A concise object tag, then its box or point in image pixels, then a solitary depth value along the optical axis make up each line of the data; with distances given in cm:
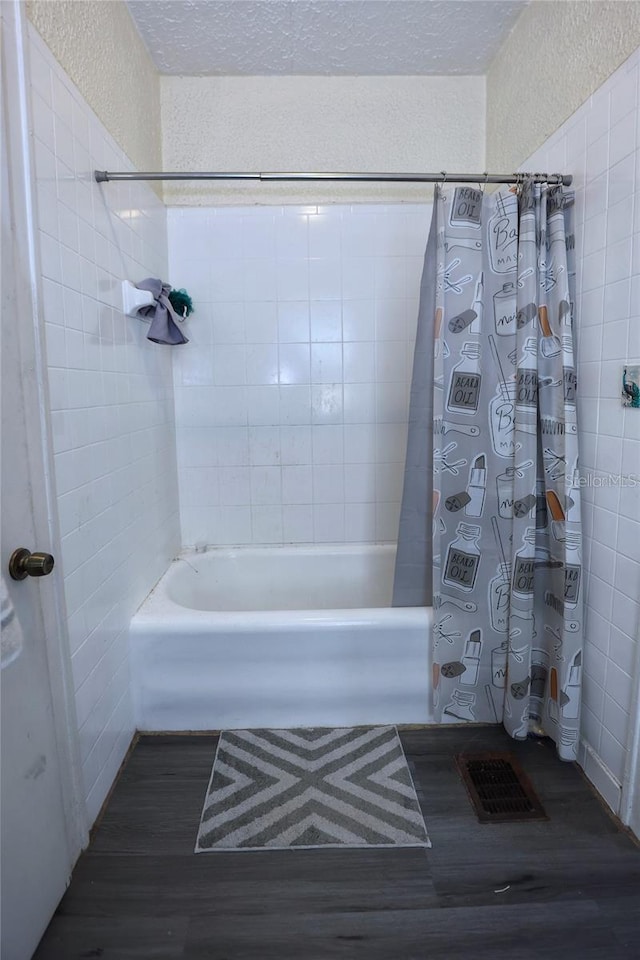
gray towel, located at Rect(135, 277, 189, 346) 174
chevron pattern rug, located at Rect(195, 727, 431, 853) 133
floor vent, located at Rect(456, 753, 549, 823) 140
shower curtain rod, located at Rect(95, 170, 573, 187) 149
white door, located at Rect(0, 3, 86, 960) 97
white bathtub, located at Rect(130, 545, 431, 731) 168
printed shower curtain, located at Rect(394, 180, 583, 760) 150
